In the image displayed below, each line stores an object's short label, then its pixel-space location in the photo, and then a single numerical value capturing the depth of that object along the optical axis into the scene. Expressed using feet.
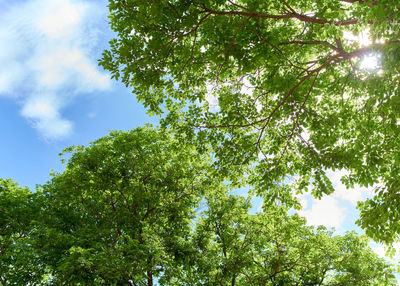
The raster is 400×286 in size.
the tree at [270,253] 44.21
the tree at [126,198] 39.09
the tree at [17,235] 36.94
